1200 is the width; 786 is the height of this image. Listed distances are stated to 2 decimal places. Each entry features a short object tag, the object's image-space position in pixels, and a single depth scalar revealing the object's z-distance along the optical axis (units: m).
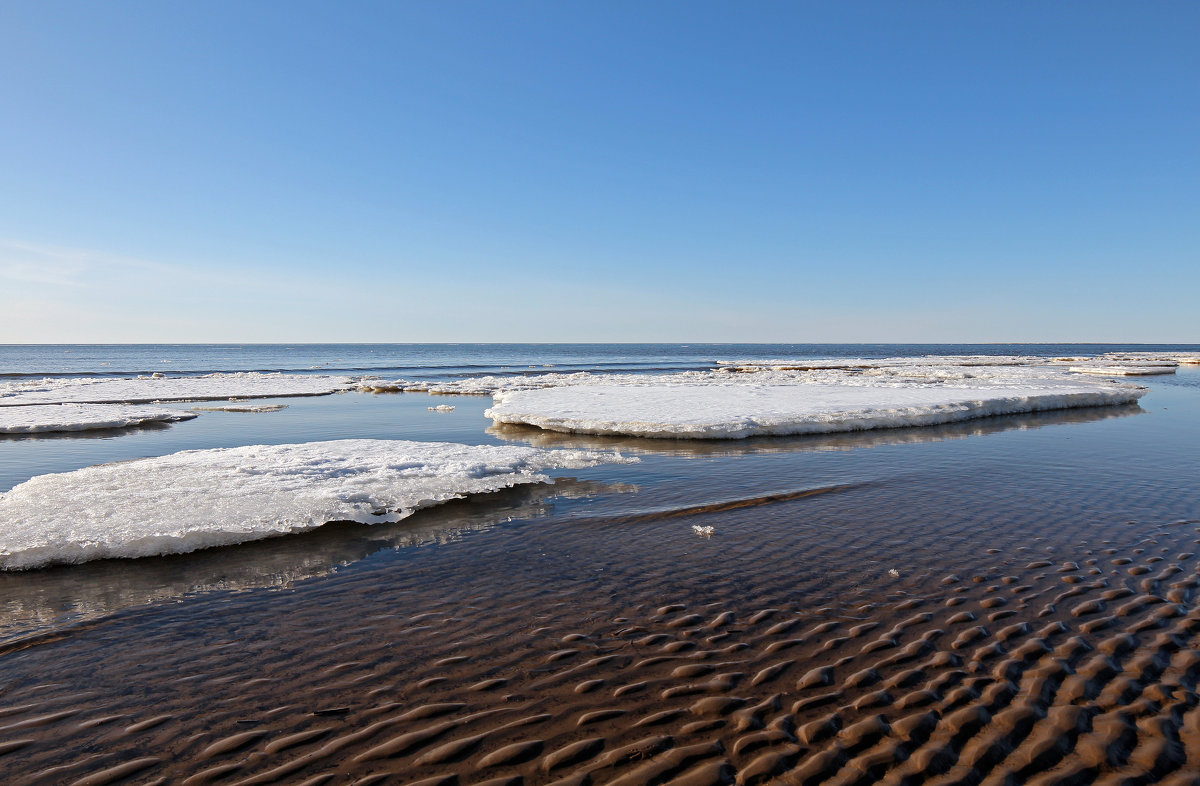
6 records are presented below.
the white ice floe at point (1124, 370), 41.94
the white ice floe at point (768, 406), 16.61
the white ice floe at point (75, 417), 18.42
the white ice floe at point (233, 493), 7.35
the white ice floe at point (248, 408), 24.86
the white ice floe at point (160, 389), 28.78
